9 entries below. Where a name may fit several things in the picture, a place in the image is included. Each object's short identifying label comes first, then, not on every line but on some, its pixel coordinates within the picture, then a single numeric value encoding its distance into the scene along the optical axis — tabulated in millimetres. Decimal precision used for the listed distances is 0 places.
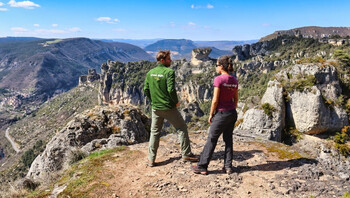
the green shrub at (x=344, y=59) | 15256
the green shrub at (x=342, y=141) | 10492
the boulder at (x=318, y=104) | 12328
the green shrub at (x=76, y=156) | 9742
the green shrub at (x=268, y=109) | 12731
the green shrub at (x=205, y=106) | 109688
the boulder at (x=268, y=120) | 12352
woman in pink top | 6359
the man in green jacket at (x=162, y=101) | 6926
